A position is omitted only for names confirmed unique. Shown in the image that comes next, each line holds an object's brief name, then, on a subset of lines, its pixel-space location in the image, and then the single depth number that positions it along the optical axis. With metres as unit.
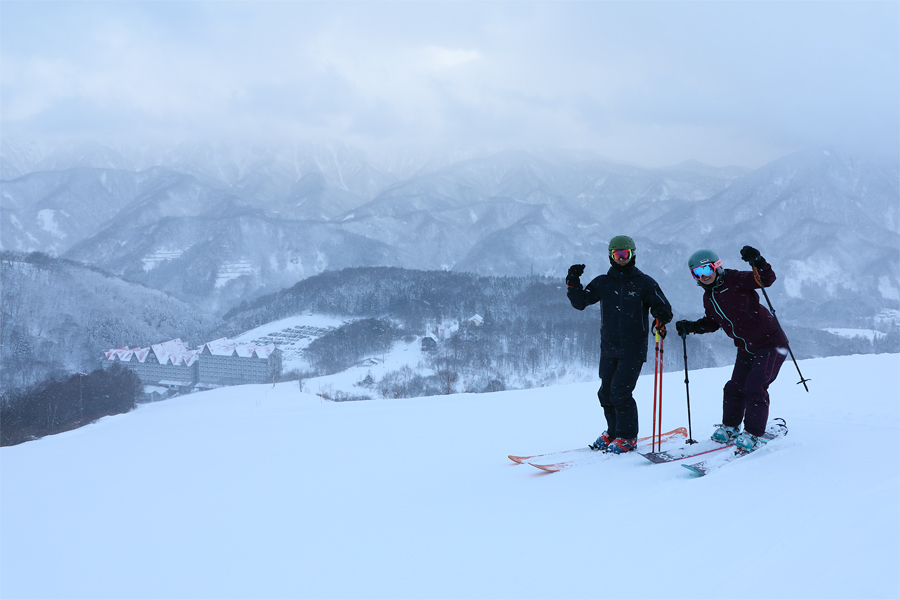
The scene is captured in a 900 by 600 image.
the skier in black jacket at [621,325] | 4.84
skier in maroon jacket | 4.33
